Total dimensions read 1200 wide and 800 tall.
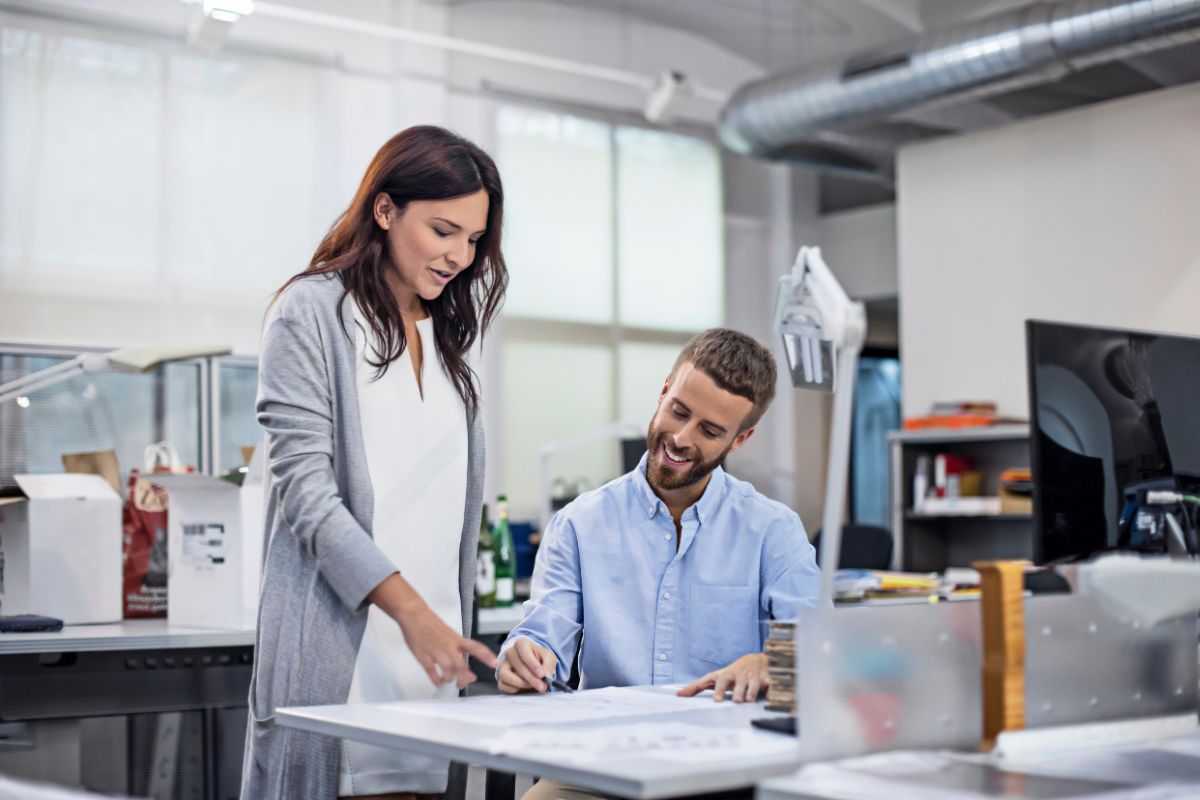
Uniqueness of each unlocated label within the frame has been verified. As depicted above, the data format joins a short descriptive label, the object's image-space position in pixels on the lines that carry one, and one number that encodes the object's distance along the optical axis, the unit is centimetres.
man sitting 193
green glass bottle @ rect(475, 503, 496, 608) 359
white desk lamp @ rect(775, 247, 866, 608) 129
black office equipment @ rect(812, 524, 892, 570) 537
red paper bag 319
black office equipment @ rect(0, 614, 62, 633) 275
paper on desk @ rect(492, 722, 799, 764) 120
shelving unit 588
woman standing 160
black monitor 185
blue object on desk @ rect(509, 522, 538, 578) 570
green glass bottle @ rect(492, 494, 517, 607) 370
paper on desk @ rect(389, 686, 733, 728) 145
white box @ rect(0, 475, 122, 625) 297
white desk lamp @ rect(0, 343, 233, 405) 305
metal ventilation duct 480
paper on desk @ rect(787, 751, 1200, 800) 113
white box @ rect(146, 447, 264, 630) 289
